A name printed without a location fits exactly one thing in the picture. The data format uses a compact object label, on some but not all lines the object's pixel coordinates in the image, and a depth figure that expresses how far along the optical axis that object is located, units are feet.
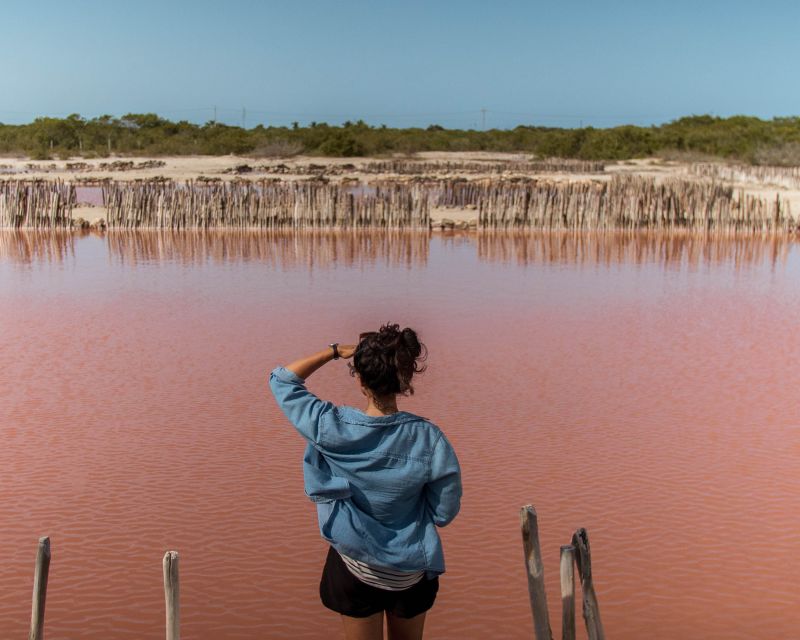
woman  8.00
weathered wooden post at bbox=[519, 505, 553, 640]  8.95
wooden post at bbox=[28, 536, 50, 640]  8.84
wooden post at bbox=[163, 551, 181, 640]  8.41
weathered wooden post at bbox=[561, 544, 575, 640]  8.89
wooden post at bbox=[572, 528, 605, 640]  9.19
